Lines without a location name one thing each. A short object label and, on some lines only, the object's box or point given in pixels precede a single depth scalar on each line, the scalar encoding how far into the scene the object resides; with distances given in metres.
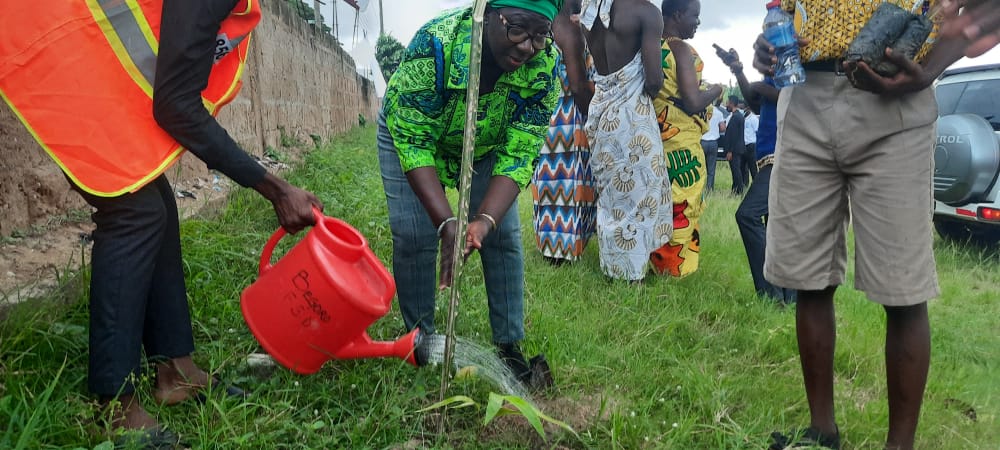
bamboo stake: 1.47
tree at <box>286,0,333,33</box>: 7.51
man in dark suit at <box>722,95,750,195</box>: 8.72
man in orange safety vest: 1.47
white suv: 4.52
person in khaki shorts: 1.68
